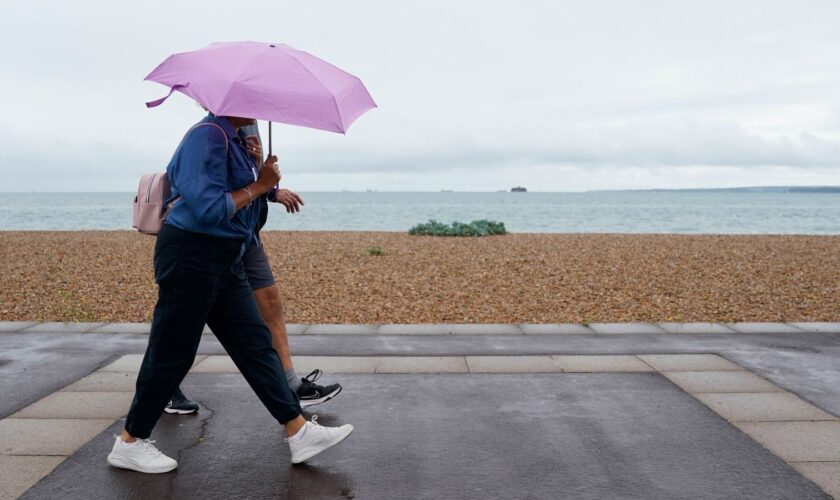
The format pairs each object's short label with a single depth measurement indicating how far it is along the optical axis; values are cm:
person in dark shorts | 461
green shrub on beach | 2006
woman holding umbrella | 339
